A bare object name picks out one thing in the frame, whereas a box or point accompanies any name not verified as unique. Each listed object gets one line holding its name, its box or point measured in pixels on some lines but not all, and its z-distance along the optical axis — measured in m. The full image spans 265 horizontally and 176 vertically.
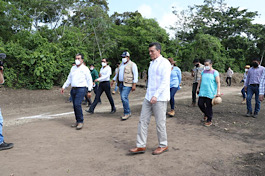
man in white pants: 4.12
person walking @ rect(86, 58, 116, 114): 7.79
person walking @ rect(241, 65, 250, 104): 10.59
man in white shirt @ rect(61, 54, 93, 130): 6.03
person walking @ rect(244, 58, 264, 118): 7.43
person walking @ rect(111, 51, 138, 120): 6.89
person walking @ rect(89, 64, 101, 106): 10.75
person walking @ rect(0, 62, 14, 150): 4.41
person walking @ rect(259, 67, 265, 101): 5.32
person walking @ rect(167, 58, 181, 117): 7.54
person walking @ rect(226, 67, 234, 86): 21.45
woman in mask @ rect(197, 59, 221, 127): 6.20
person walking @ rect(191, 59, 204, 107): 8.88
